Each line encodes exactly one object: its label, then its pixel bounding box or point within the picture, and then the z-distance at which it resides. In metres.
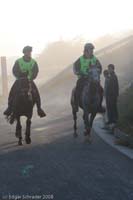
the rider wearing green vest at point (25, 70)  13.96
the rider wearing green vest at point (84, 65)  14.12
